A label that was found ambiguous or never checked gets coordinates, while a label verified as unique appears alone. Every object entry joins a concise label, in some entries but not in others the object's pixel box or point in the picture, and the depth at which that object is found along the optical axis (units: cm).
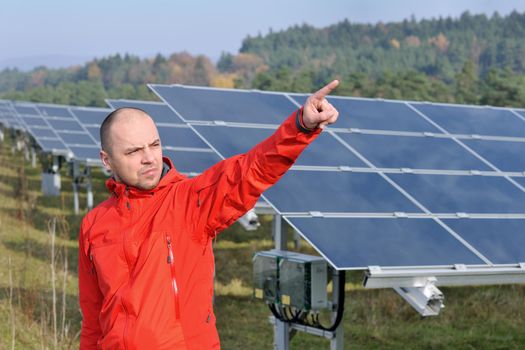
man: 361
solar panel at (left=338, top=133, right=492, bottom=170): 852
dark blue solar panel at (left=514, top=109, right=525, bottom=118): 1137
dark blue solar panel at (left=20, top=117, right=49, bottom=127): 2985
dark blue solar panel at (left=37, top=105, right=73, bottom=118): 2943
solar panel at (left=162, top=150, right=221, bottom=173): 1285
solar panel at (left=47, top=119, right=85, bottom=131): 2591
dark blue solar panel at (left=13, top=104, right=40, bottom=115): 3495
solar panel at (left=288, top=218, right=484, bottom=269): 645
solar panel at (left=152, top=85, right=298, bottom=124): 898
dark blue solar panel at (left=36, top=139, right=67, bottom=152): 2355
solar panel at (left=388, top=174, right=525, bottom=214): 773
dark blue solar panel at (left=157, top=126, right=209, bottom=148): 1434
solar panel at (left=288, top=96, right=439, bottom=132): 948
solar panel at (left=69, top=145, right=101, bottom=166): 1950
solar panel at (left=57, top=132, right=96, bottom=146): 2266
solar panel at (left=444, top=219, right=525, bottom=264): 700
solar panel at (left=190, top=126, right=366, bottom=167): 807
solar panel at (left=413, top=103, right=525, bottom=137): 1012
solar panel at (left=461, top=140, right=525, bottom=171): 908
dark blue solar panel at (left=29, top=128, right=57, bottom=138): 2645
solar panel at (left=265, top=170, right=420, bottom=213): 715
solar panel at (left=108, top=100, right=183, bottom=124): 1620
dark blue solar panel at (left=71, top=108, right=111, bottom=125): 2411
